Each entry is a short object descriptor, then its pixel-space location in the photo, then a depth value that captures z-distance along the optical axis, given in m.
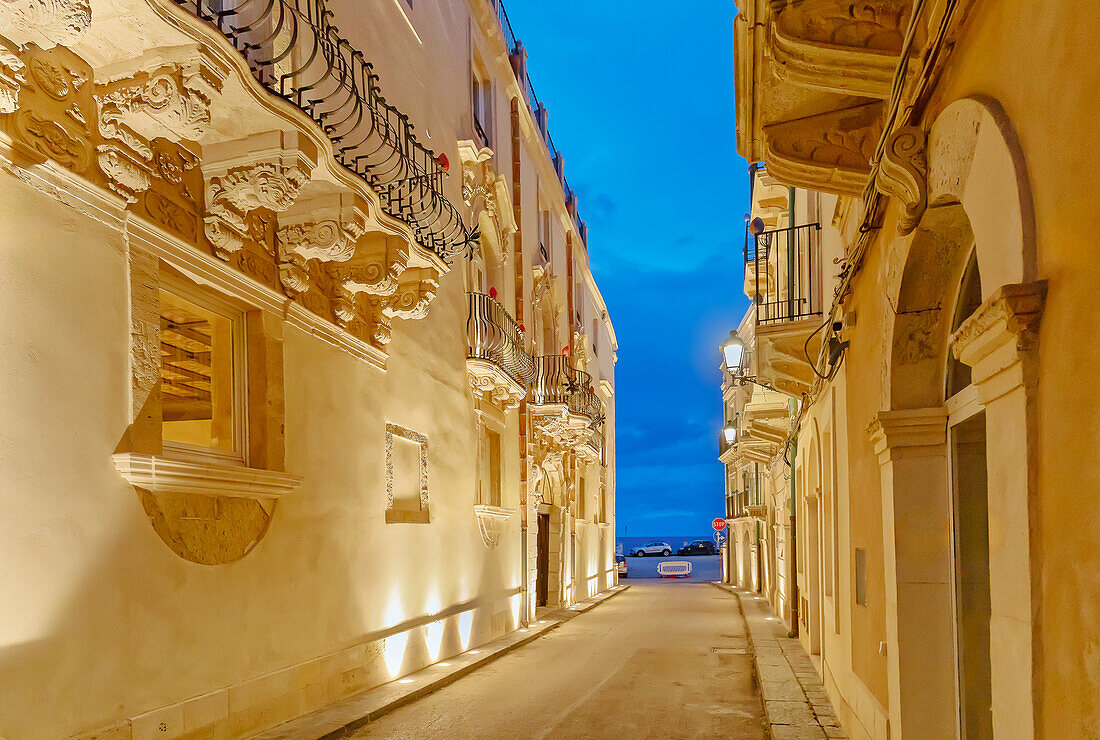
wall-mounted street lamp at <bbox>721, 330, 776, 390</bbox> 13.43
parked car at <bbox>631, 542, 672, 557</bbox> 74.62
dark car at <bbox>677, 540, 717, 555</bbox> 76.12
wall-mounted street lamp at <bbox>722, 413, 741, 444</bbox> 27.58
